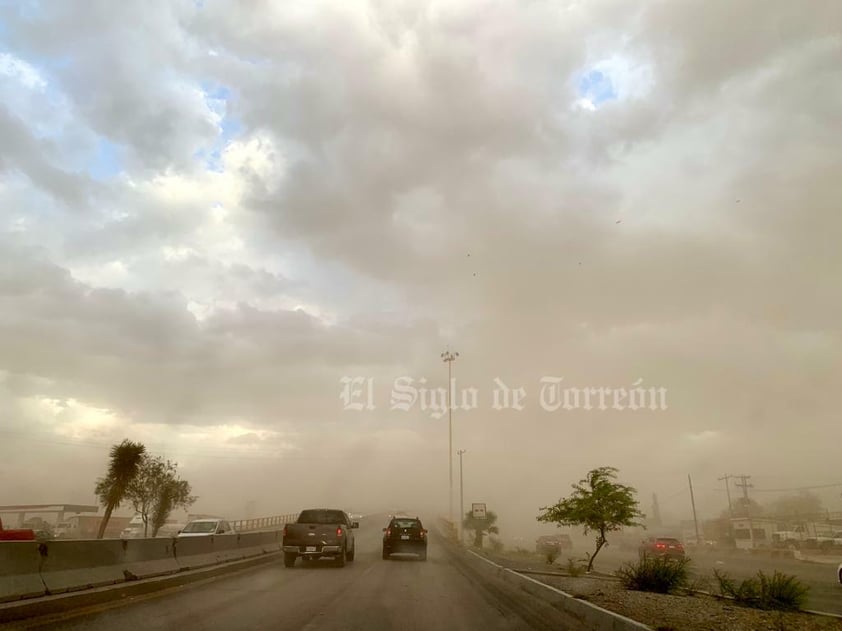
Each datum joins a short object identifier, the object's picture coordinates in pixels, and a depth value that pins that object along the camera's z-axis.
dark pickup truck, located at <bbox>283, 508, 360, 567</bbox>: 21.62
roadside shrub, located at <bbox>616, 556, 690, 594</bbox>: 13.60
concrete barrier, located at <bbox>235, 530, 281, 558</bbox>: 24.52
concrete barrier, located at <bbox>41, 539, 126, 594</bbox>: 10.70
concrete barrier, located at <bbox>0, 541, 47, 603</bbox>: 9.54
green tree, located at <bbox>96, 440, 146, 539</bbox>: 33.97
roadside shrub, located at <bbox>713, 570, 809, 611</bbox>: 11.24
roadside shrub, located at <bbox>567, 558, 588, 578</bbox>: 19.09
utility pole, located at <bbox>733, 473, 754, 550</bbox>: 88.88
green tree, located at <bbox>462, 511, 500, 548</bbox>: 62.16
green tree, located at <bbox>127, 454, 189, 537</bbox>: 48.59
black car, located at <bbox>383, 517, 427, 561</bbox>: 27.39
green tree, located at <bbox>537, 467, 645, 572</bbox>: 21.66
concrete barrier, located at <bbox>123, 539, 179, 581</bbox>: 14.01
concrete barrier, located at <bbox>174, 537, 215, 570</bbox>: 17.45
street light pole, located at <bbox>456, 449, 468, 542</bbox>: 74.19
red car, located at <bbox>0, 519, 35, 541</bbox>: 16.71
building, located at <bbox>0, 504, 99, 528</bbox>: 91.50
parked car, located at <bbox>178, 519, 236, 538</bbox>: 23.59
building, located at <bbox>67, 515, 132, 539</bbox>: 76.18
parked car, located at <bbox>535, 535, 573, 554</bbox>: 51.88
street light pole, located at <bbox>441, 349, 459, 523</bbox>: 62.56
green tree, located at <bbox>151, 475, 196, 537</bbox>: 48.83
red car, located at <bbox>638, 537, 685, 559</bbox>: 35.24
